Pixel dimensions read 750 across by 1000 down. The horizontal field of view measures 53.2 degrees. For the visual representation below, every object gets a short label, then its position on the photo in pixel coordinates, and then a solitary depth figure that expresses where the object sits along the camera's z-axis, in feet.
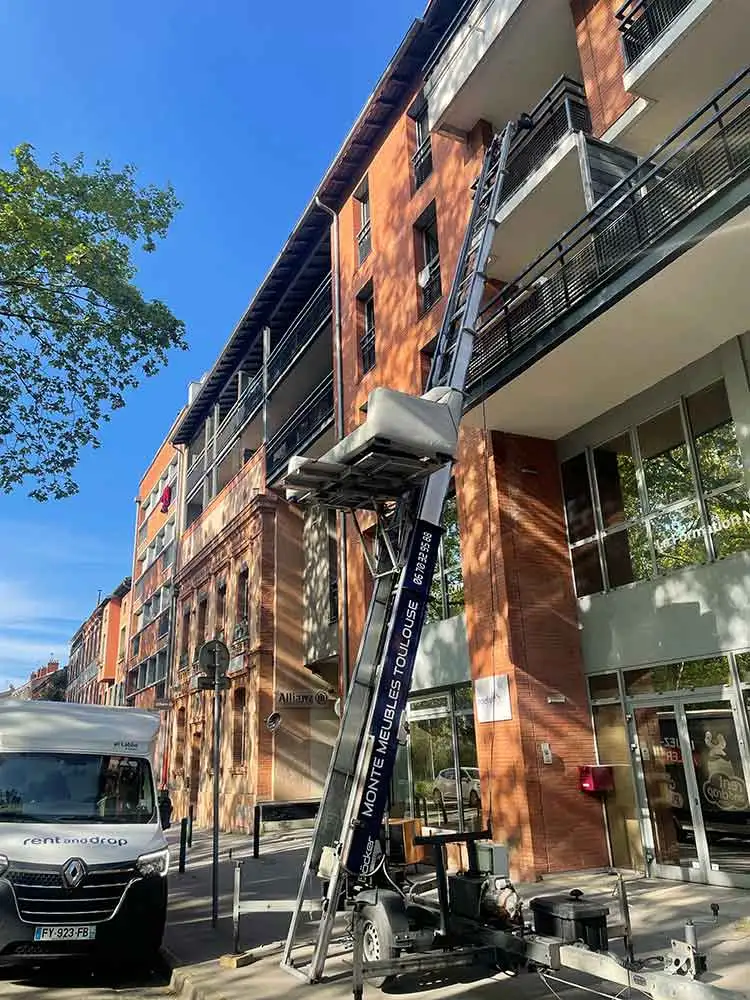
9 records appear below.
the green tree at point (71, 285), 40.96
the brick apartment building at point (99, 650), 166.30
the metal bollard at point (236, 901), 22.37
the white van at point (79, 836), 21.35
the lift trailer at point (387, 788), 16.53
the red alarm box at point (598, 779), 35.70
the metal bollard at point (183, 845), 44.52
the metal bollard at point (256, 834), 49.11
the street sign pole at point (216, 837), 27.99
